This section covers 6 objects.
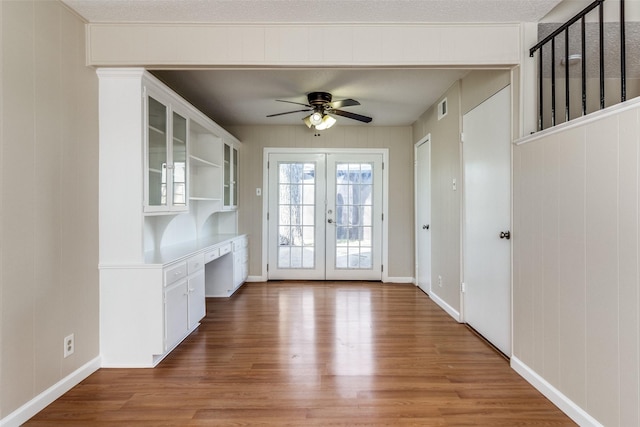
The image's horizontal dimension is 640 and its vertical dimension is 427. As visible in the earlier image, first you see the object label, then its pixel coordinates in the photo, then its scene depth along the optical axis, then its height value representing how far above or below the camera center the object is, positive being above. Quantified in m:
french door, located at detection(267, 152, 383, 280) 5.33 -0.06
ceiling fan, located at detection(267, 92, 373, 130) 3.69 +1.13
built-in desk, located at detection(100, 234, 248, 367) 2.49 -0.73
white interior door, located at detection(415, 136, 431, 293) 4.50 +0.00
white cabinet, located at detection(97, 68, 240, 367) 2.48 -0.08
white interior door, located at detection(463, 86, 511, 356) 2.63 -0.06
